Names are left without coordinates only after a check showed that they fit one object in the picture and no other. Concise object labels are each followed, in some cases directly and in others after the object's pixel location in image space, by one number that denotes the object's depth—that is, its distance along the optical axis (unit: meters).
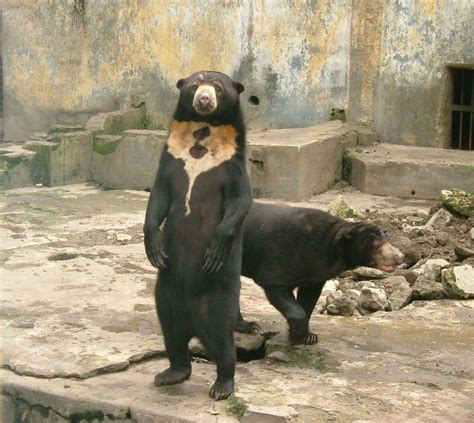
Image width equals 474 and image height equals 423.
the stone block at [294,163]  9.98
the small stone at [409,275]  6.93
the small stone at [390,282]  6.73
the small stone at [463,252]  7.36
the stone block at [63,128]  11.78
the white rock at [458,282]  6.61
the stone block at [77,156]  11.39
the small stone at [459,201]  8.29
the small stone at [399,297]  6.51
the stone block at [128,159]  10.94
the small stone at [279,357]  5.40
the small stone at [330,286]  6.95
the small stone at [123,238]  8.29
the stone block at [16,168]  11.05
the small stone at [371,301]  6.42
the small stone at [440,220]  8.22
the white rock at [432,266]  7.01
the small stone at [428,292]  6.65
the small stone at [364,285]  6.85
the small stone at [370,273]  7.05
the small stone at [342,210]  8.45
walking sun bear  5.62
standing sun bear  4.70
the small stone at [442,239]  7.69
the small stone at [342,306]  6.36
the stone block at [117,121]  11.70
